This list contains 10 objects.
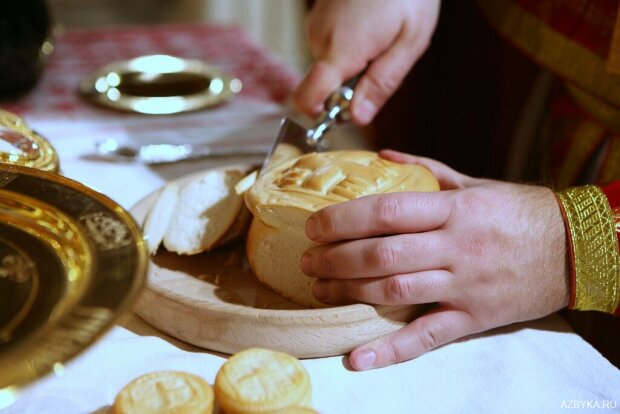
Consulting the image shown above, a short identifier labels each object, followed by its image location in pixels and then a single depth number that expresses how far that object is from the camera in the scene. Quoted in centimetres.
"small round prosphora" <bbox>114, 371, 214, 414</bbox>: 51
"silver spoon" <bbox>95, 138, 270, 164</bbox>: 109
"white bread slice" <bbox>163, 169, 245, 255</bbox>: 77
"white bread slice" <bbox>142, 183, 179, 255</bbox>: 76
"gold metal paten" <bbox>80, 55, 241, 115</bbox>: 128
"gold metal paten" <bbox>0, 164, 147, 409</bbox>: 42
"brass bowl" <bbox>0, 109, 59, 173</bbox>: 70
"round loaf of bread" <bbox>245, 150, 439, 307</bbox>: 69
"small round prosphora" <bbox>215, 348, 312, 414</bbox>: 51
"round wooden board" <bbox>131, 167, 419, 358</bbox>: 62
